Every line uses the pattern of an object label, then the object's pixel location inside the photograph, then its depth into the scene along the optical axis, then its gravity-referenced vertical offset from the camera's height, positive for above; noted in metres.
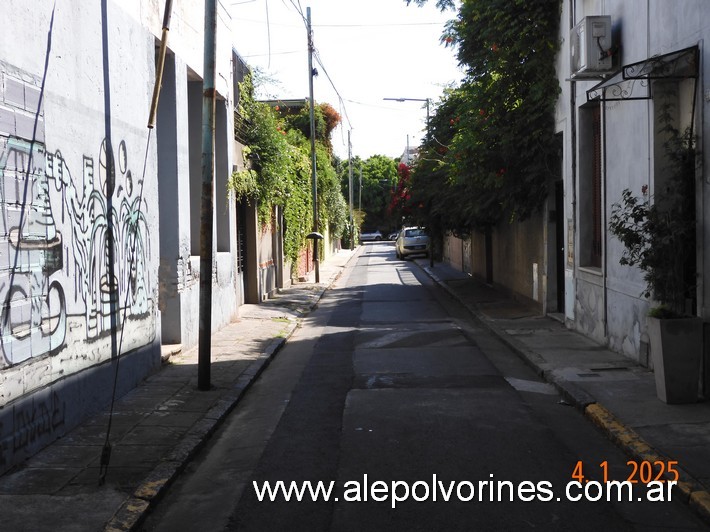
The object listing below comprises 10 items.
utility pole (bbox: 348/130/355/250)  57.53 +2.68
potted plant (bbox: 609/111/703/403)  7.79 -0.28
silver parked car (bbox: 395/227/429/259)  44.31 -0.10
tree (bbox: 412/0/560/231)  14.37 +2.68
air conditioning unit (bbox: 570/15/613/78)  10.73 +2.65
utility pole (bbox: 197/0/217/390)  9.27 +0.60
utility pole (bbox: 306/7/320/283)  26.14 +5.12
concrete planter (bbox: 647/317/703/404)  7.75 -1.17
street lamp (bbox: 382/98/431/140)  35.20 +6.41
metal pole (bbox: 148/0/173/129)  9.13 +2.14
